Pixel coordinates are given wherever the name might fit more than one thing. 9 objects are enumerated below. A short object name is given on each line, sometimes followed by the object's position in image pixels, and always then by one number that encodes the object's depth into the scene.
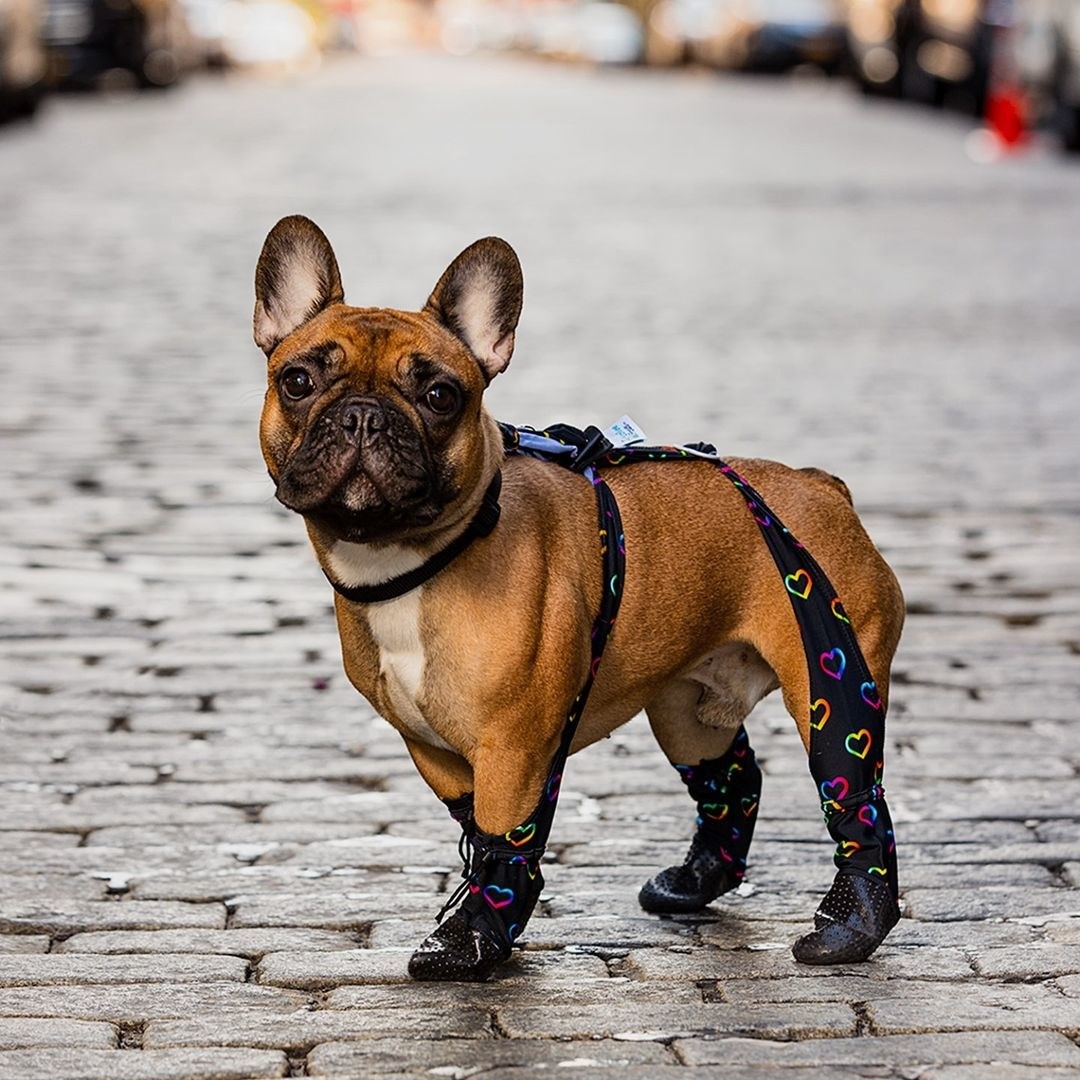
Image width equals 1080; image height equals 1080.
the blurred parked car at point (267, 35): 54.62
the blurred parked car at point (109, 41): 35.38
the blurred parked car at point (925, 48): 31.19
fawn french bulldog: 3.67
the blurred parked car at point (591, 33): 64.81
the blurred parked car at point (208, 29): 47.89
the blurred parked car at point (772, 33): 47.25
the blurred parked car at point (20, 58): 26.91
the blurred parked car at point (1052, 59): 23.81
